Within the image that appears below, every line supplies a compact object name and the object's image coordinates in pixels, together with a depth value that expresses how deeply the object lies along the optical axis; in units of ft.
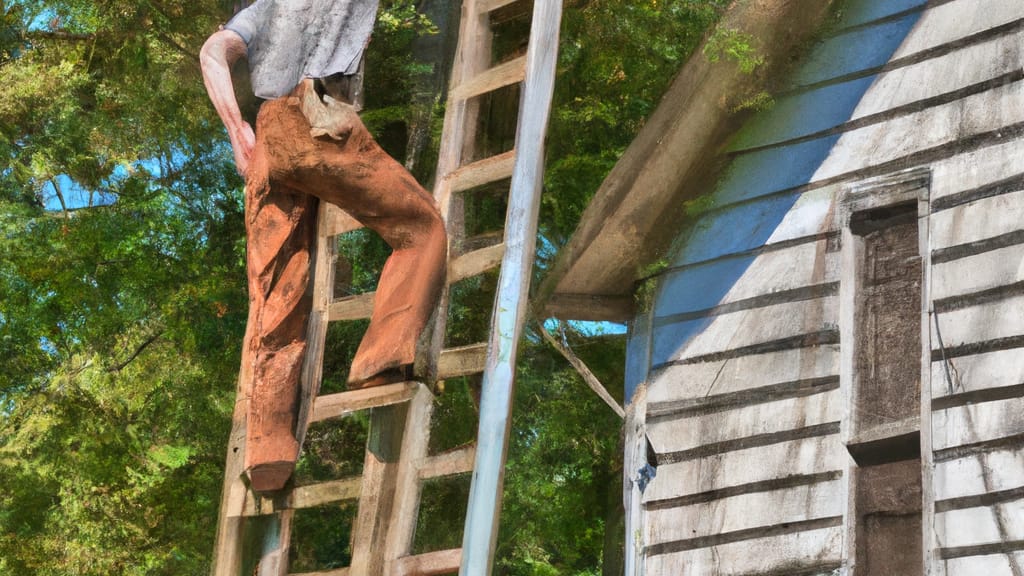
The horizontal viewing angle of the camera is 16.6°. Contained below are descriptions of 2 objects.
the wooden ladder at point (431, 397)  32.89
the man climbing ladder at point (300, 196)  35.91
